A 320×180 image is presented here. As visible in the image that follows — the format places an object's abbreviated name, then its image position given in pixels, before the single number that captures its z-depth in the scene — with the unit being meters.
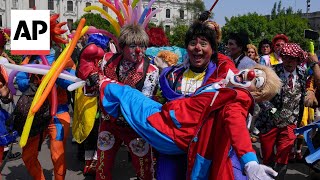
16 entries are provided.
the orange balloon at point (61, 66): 2.70
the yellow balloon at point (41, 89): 2.69
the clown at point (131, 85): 3.08
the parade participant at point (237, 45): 4.50
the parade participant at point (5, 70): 3.35
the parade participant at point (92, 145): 4.43
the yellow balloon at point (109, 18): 3.66
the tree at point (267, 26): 47.41
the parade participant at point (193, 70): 2.59
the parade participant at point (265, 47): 6.81
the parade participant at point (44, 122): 3.50
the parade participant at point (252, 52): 6.12
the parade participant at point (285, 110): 3.76
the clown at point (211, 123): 1.97
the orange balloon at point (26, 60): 3.49
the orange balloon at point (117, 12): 3.55
